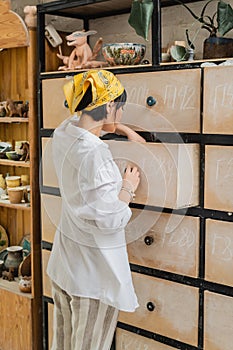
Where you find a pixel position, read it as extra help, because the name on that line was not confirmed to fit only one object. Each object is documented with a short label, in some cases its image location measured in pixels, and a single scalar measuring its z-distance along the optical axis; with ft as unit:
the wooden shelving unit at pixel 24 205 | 8.95
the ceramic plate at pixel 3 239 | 11.10
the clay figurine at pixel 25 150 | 9.92
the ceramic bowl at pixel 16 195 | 9.83
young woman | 6.50
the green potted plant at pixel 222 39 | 6.86
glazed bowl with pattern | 7.54
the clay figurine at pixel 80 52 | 8.35
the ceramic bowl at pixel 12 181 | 10.04
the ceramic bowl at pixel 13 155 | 10.01
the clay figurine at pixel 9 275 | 10.05
